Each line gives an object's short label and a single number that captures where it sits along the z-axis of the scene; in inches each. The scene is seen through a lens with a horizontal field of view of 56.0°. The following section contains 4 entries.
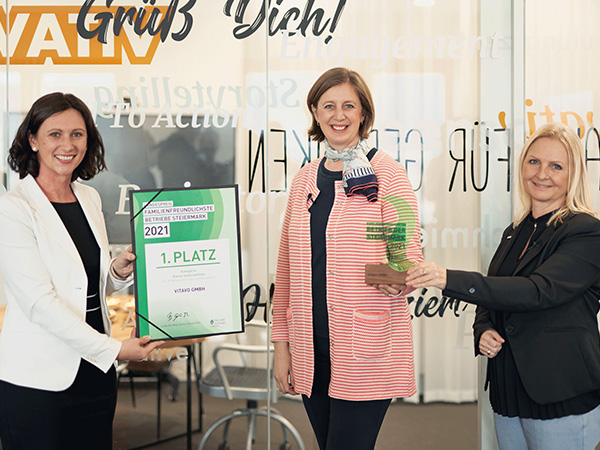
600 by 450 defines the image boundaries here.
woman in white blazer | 73.6
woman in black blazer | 74.0
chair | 114.7
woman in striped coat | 76.0
